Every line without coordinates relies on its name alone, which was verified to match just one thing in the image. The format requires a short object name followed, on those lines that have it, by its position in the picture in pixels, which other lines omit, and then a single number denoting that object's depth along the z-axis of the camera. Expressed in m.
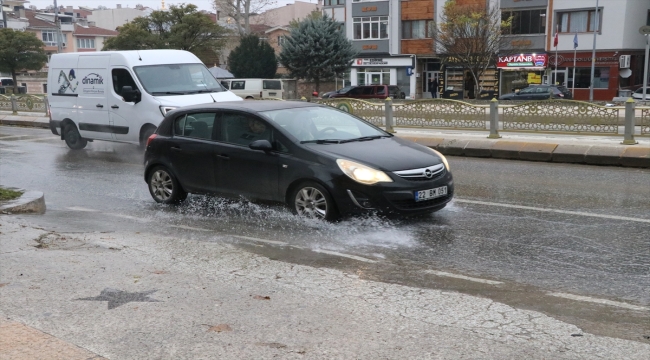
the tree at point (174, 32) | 55.09
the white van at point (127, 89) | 14.30
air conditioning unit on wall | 43.06
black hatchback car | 7.50
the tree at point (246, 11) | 59.66
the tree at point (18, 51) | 56.53
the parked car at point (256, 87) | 39.75
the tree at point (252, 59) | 54.50
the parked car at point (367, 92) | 43.19
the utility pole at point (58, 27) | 45.00
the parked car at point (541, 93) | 36.91
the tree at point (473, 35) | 45.59
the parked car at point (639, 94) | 37.92
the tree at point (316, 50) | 50.12
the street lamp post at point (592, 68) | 44.62
